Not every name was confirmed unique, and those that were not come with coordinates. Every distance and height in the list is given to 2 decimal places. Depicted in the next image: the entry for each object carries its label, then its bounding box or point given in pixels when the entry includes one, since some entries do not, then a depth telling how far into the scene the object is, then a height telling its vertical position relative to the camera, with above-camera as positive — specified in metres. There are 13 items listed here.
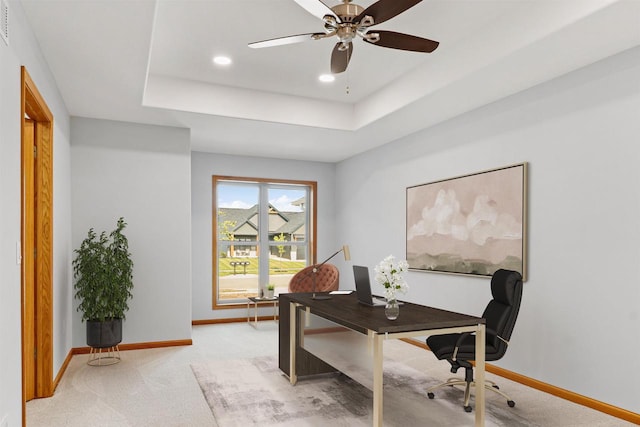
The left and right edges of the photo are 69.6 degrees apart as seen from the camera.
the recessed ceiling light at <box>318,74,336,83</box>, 4.66 +1.38
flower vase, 3.03 -0.64
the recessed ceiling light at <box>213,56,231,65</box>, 4.20 +1.41
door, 3.52 -0.39
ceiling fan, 2.57 +1.13
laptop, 3.60 -0.60
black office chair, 3.36 -0.94
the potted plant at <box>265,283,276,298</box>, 7.10 -1.21
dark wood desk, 2.76 -0.75
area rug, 3.22 -1.47
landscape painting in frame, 4.17 -0.11
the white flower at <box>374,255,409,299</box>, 3.12 -0.44
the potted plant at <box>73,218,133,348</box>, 4.59 -0.77
